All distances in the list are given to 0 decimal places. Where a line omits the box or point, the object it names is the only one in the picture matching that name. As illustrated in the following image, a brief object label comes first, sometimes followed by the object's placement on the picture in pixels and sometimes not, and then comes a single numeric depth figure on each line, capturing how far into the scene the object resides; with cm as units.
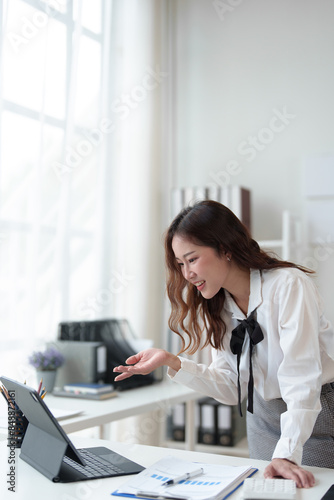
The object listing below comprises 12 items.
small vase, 249
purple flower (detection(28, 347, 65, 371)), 248
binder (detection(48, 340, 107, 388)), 261
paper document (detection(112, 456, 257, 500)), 120
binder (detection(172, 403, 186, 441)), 325
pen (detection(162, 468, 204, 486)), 126
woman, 148
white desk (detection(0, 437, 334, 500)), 122
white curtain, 252
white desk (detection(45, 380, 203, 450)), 208
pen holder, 156
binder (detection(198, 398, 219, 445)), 311
